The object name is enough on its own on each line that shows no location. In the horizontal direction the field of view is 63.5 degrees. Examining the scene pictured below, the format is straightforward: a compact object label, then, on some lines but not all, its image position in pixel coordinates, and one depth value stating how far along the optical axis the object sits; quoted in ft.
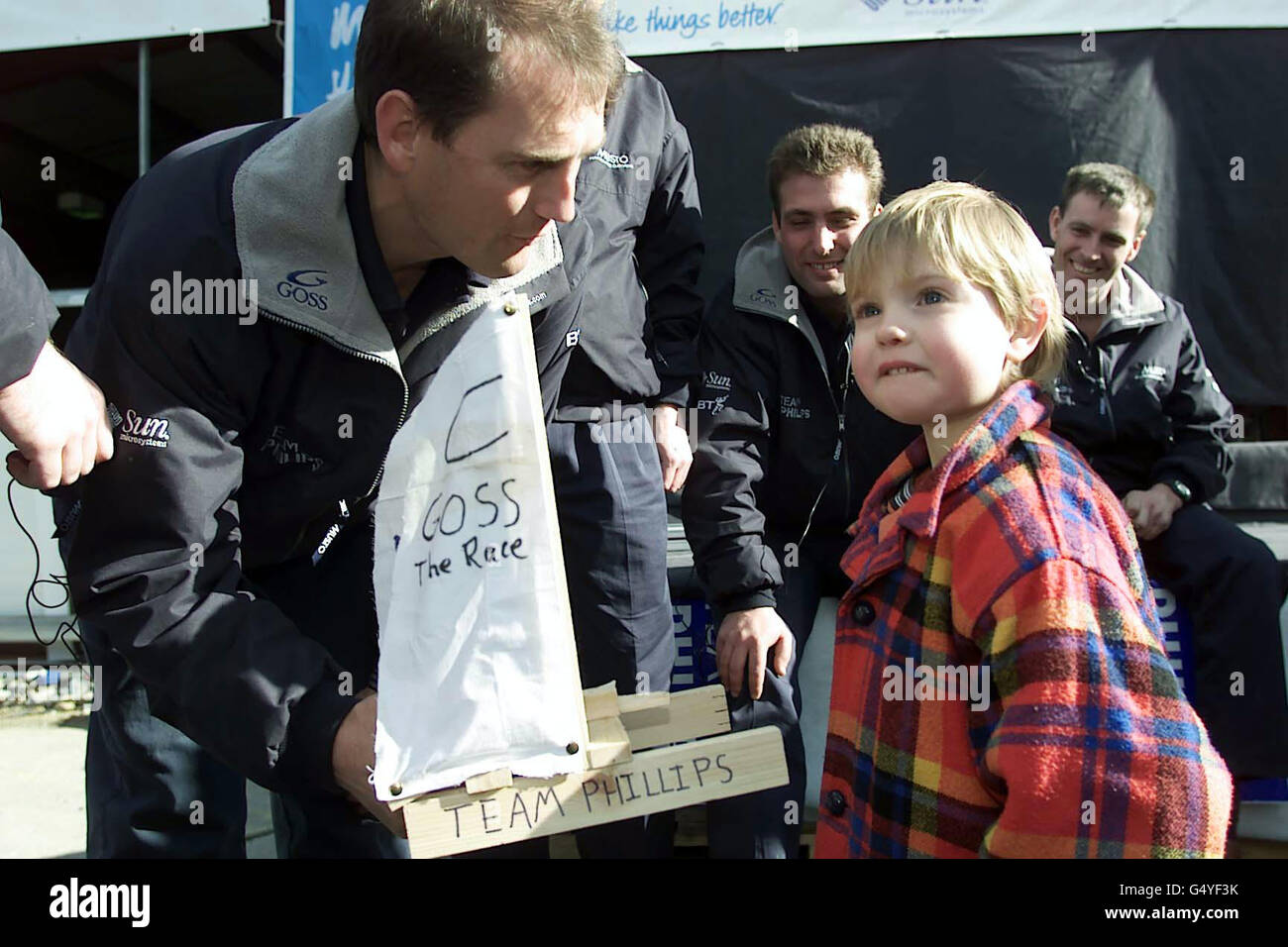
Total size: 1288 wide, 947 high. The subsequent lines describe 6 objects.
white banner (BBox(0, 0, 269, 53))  16.14
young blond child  3.88
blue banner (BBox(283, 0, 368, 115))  15.05
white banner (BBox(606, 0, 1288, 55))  14.37
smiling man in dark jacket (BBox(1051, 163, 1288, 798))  8.22
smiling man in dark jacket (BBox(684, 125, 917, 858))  8.23
